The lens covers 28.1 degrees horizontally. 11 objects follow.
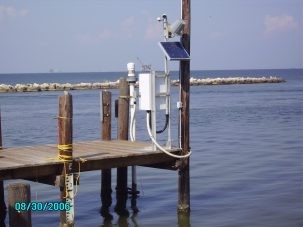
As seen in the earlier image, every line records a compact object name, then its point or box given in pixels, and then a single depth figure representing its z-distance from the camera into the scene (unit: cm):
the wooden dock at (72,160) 1002
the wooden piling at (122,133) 1405
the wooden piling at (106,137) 1385
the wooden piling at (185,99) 1239
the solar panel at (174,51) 1183
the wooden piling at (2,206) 1345
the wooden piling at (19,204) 813
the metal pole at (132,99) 1368
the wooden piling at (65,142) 1024
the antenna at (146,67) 1213
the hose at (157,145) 1198
